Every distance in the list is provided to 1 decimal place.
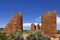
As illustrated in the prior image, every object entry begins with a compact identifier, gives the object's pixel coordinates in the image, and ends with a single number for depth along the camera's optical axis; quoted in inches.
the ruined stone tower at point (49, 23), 942.7
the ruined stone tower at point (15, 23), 1001.7
